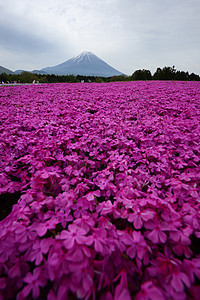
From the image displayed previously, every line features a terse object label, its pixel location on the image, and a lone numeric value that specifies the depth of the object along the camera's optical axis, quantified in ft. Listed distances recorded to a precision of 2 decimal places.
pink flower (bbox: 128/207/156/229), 0.44
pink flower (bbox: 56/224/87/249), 0.37
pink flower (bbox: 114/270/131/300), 0.30
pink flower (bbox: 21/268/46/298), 0.32
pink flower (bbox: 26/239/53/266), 0.37
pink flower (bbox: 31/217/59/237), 0.42
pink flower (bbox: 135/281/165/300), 0.29
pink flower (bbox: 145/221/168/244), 0.40
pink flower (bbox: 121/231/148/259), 0.38
